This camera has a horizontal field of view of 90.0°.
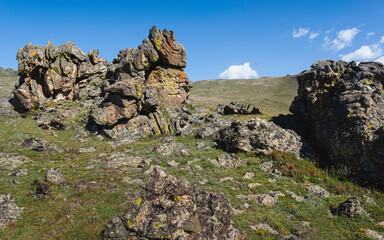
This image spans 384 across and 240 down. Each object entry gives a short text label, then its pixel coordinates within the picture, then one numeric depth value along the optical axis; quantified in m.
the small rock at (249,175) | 18.13
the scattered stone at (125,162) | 20.48
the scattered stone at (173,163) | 20.87
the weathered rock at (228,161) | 20.80
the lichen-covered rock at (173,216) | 8.88
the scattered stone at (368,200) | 14.17
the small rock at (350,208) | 12.15
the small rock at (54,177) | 15.95
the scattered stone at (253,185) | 16.32
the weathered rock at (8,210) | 11.21
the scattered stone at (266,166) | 19.88
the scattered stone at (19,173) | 17.17
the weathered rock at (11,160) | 18.94
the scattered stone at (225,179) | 17.14
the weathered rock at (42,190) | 13.88
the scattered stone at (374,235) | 10.43
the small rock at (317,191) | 15.06
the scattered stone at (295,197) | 14.40
